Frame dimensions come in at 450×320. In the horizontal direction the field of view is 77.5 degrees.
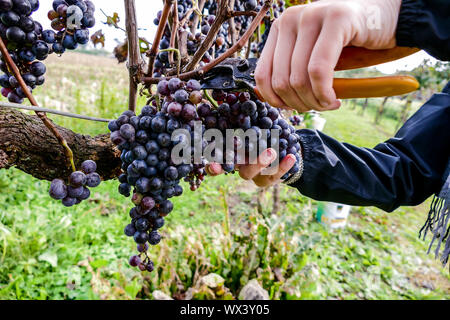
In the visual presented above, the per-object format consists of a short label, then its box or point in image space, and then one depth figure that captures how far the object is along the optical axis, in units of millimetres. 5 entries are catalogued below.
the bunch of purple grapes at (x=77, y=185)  699
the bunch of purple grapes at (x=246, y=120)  787
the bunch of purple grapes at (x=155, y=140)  681
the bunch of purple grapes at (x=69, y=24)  720
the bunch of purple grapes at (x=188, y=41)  979
